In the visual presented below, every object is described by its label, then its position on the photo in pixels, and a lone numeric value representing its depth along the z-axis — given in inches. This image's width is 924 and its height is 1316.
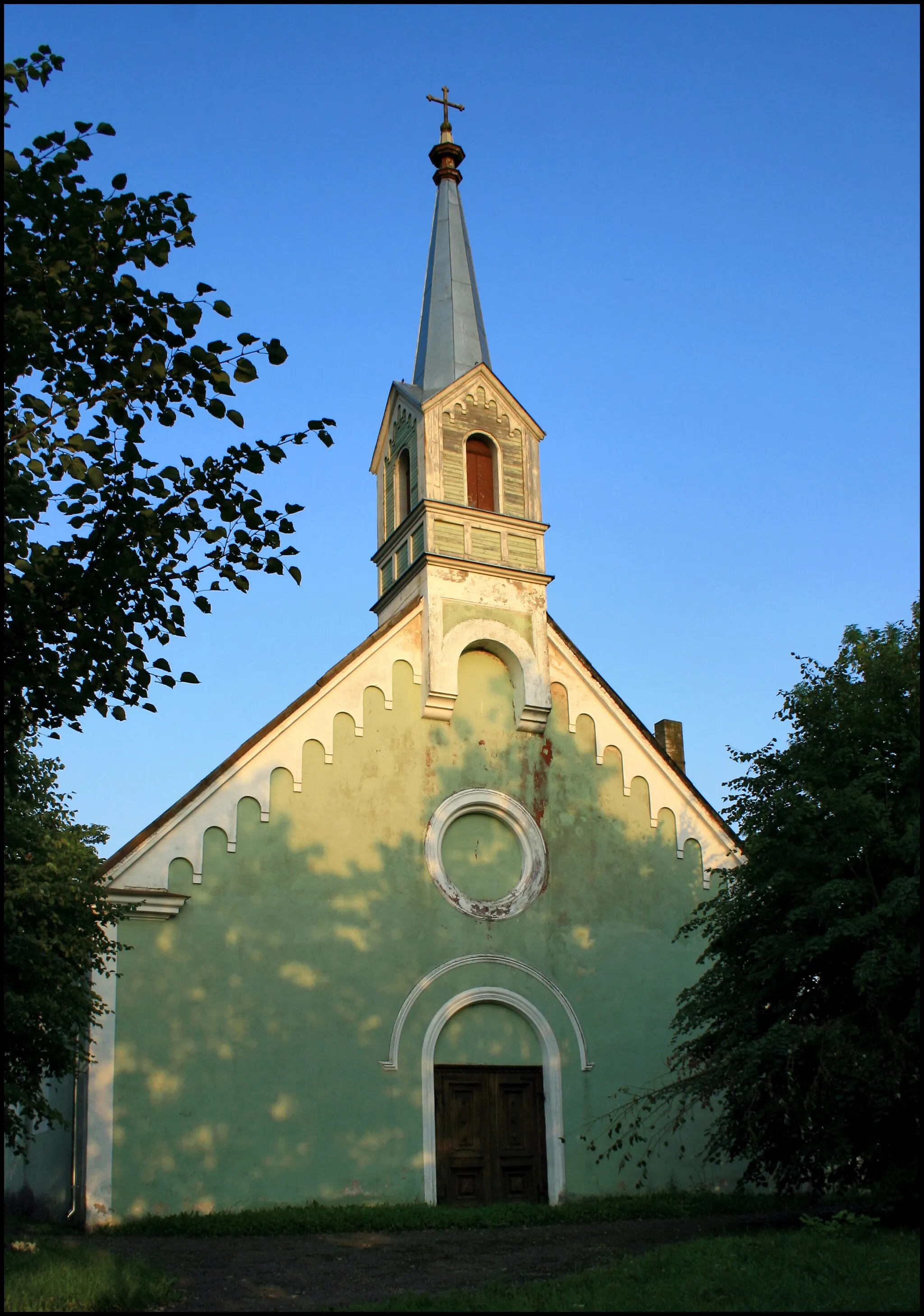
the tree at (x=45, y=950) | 466.6
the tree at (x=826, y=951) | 462.3
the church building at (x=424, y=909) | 651.5
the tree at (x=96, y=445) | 401.7
